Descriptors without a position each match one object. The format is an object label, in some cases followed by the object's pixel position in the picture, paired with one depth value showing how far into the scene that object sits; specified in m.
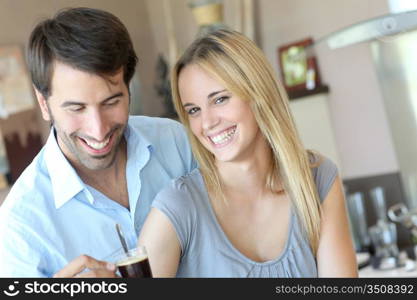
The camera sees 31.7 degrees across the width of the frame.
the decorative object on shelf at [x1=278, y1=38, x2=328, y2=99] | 4.24
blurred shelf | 4.21
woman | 1.72
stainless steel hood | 4.06
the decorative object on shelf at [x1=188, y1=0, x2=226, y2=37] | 4.32
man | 1.66
